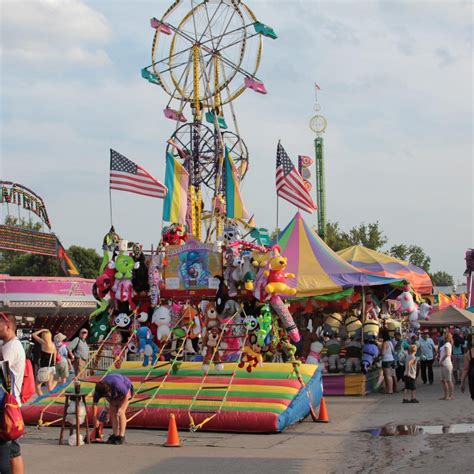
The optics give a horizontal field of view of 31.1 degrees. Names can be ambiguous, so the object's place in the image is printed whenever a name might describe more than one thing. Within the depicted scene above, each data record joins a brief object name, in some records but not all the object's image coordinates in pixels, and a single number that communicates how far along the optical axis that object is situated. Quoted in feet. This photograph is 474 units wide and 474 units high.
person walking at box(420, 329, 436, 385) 75.66
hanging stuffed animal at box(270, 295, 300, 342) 52.08
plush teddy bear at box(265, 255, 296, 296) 51.57
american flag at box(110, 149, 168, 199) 58.85
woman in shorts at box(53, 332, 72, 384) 61.67
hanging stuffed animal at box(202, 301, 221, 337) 53.11
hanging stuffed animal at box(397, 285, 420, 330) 75.66
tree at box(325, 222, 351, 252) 198.29
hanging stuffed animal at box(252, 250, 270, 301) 51.88
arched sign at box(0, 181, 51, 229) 121.90
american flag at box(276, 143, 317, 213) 64.49
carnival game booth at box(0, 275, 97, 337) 116.16
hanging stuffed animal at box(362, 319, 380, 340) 70.59
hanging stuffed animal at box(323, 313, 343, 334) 75.34
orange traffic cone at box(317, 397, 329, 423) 49.19
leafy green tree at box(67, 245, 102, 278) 231.91
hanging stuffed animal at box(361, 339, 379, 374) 69.00
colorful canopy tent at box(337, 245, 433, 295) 85.51
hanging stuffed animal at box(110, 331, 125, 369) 54.37
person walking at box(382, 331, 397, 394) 68.74
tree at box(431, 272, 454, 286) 453.99
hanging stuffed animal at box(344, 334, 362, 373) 69.82
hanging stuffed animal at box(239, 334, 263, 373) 48.80
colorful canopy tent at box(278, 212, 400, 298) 68.59
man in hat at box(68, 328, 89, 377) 62.90
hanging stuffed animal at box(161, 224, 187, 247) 57.41
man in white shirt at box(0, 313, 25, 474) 25.43
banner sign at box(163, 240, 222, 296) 54.49
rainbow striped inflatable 44.42
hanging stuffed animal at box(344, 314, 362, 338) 72.49
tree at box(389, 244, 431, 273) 280.31
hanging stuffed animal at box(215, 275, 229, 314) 53.16
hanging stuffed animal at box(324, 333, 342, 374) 71.20
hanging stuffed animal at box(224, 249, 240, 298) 53.01
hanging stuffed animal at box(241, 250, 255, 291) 51.78
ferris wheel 120.47
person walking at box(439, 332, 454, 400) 59.11
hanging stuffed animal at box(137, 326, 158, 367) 53.88
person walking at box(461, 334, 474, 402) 44.29
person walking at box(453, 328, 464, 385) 78.74
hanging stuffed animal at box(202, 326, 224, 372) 49.21
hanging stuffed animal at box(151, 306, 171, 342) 54.39
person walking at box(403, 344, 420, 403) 58.75
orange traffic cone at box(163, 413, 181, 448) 39.40
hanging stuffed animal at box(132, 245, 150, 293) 55.16
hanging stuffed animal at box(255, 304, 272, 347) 50.80
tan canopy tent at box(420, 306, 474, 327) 88.02
